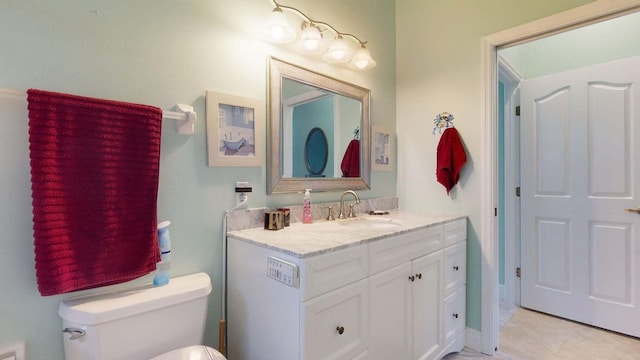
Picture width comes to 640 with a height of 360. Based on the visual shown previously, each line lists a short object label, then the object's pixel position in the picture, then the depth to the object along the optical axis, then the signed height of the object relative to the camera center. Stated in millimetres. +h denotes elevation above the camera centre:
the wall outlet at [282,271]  1080 -353
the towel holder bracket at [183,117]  1247 +268
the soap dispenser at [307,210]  1736 -186
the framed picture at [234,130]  1413 +248
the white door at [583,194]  2129 -137
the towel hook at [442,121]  2158 +421
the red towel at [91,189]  958 -32
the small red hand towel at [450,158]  2057 +136
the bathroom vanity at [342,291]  1107 -500
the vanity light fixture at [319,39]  1568 +827
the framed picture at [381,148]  2272 +236
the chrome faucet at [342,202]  1943 -158
